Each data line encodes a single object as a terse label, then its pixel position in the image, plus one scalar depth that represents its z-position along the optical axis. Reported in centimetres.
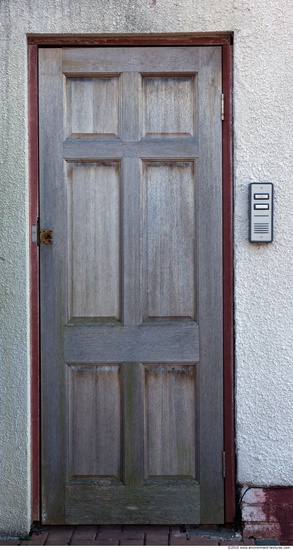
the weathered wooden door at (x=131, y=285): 386
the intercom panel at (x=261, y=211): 376
